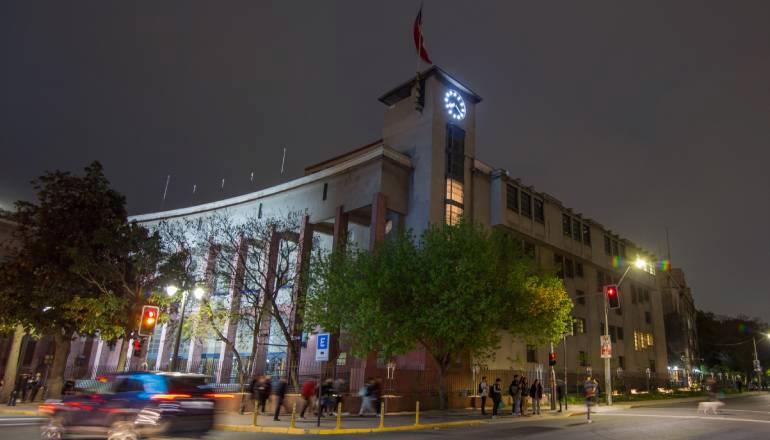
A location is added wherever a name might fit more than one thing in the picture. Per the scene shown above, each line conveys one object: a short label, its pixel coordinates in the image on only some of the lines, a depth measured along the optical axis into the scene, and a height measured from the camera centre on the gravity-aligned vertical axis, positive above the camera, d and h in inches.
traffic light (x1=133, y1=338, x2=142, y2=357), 792.9 -0.1
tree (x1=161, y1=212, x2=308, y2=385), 1347.2 +225.5
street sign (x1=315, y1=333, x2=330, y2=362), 717.3 +16.4
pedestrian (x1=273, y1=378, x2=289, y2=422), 809.5 -57.9
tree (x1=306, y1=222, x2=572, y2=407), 1005.2 +135.1
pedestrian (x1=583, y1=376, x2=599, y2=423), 875.7 -27.2
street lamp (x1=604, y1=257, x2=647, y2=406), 1322.0 -12.4
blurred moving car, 462.9 -54.6
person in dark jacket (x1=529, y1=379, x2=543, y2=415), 1062.7 -45.9
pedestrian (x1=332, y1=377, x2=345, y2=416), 940.6 -55.8
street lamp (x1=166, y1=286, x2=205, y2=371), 968.8 +42.7
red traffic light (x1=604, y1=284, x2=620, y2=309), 967.2 +147.0
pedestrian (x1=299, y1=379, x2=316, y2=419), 862.2 -54.1
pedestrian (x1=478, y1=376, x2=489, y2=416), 1009.5 -46.8
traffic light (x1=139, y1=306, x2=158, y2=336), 751.7 +40.2
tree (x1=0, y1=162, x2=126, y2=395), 1135.6 +163.9
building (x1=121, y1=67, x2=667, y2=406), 1556.3 +520.3
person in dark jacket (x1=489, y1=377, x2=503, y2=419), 988.6 -53.6
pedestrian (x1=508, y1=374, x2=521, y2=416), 1008.9 -48.6
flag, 1462.8 +894.7
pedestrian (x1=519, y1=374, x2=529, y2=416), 1049.2 -46.2
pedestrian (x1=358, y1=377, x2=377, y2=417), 900.0 -63.2
